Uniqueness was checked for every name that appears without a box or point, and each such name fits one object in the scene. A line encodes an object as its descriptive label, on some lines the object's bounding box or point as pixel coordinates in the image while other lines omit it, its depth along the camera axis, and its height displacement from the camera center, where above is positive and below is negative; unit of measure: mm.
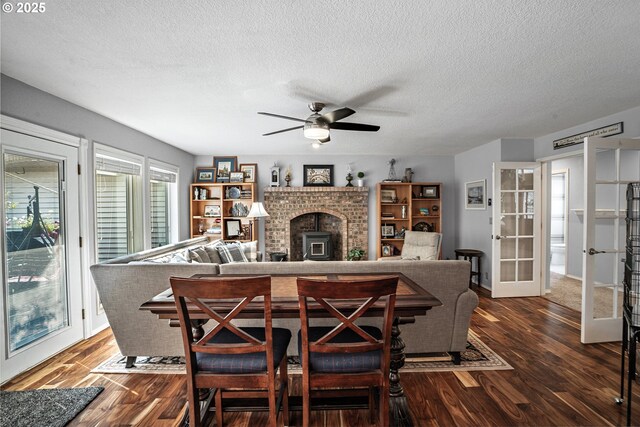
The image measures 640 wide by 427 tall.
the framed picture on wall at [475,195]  5035 +235
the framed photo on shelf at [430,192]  5922 +317
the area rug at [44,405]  1866 -1289
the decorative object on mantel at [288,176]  5958 +633
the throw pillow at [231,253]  3992 -597
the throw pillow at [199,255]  3440 -538
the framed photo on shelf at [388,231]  5945 -453
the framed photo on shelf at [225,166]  5914 +826
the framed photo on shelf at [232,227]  5875 -353
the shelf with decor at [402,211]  5832 -56
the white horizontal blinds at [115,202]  3406 +82
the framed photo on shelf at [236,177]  5859 +606
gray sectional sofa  2422 -697
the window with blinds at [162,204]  4547 +76
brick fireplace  5914 -30
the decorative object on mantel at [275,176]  5919 +628
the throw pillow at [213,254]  3840 -571
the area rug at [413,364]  2453 -1280
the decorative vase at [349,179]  5964 +572
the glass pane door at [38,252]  2383 -371
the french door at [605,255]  2775 -436
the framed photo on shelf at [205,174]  5934 +672
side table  4794 -736
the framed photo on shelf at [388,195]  6023 +252
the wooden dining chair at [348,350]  1381 -688
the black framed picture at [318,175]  6023 +658
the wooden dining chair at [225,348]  1390 -682
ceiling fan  2703 +792
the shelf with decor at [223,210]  5770 -26
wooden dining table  1588 -530
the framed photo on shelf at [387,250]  5926 -810
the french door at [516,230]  4395 -321
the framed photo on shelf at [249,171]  5898 +727
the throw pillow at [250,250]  4566 -634
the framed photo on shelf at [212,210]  5840 -26
